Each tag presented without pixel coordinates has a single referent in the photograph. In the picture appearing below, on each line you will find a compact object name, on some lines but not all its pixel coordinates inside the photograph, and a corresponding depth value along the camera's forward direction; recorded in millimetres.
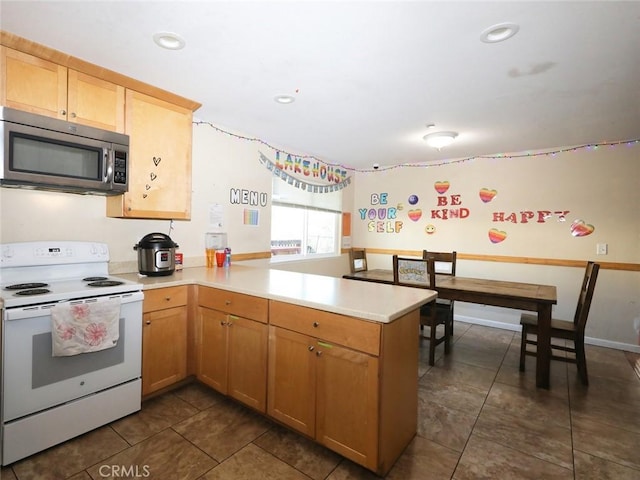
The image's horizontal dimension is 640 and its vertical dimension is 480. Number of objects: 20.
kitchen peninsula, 1583
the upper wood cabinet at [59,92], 1836
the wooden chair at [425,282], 3074
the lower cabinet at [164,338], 2215
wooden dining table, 2639
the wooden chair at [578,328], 2637
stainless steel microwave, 1809
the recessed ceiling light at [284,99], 2574
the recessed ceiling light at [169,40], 1769
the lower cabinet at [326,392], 1579
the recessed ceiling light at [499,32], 1634
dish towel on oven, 1750
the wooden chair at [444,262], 3811
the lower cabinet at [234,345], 2039
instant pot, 2443
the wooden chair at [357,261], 4223
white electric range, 1662
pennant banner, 3943
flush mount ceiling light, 3316
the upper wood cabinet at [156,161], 2369
